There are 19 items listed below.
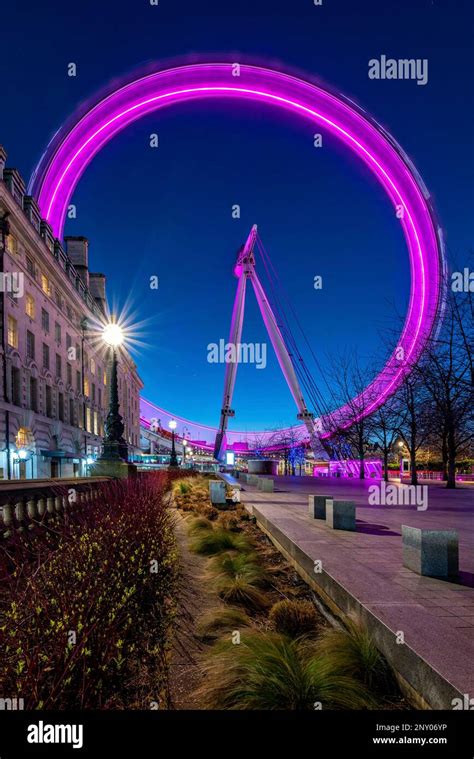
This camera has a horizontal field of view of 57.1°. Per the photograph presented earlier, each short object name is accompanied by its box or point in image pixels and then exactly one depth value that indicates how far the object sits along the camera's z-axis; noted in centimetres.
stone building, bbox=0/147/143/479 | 3003
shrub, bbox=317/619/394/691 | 346
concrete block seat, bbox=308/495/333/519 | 1038
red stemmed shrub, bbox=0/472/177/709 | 291
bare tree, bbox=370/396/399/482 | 2798
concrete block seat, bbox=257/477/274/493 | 1830
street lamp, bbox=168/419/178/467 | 4106
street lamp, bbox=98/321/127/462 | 1853
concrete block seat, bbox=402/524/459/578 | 546
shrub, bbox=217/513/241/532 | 1076
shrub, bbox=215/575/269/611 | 546
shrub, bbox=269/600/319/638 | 464
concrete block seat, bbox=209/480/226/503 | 1496
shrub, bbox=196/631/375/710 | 315
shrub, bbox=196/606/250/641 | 462
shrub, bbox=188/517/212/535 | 995
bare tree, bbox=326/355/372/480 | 3238
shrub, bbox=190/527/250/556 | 836
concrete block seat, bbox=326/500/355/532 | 884
